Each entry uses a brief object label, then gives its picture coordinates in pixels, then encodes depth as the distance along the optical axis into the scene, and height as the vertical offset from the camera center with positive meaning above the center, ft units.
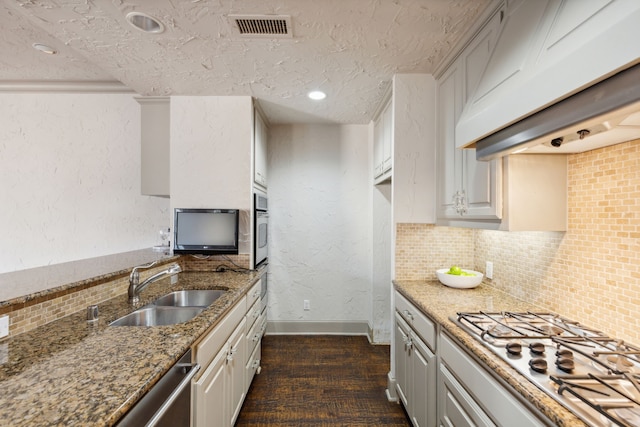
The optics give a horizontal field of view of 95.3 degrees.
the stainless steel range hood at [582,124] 2.45 +0.99
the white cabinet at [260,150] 9.21 +2.14
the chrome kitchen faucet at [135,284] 5.58 -1.40
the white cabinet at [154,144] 8.80 +2.09
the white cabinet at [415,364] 5.19 -3.02
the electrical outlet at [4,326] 3.80 -1.50
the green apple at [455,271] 6.71 -1.30
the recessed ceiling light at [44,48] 7.29 +4.18
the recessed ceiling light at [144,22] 5.15 +3.49
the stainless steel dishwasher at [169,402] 2.99 -2.15
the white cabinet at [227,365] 4.40 -2.83
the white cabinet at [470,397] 3.10 -2.28
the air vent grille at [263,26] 5.16 +3.47
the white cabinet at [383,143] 8.27 +2.24
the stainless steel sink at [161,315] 5.27 -1.95
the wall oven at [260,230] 8.91 -0.52
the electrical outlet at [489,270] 6.73 -1.29
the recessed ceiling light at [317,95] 8.32 +3.48
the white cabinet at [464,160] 4.99 +1.17
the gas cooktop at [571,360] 2.51 -1.62
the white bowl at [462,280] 6.44 -1.46
